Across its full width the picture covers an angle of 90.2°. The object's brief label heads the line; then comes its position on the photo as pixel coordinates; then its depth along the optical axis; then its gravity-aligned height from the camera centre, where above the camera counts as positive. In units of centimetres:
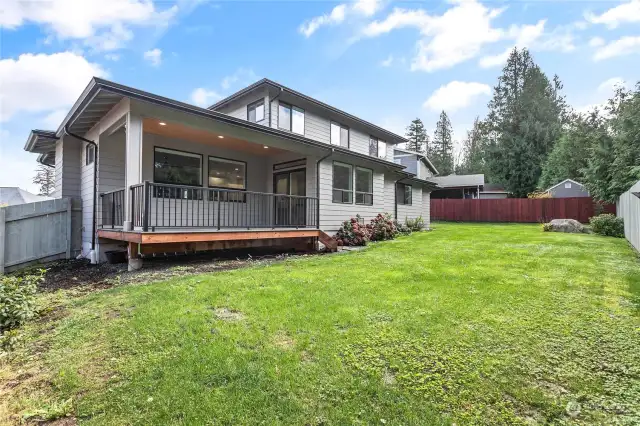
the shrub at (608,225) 1255 -33
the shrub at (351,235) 1079 -55
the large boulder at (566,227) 1410 -42
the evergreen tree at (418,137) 4812 +1232
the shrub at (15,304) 377 -104
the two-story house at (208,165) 647 +169
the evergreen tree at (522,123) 3077 +977
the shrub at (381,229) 1202 -39
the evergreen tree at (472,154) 4050 +877
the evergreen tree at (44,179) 3884 +518
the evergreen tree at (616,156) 1354 +288
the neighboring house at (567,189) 2634 +238
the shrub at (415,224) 1570 -27
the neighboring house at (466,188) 3080 +301
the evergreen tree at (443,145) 4612 +1092
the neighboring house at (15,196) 1213 +97
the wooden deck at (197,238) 612 -42
